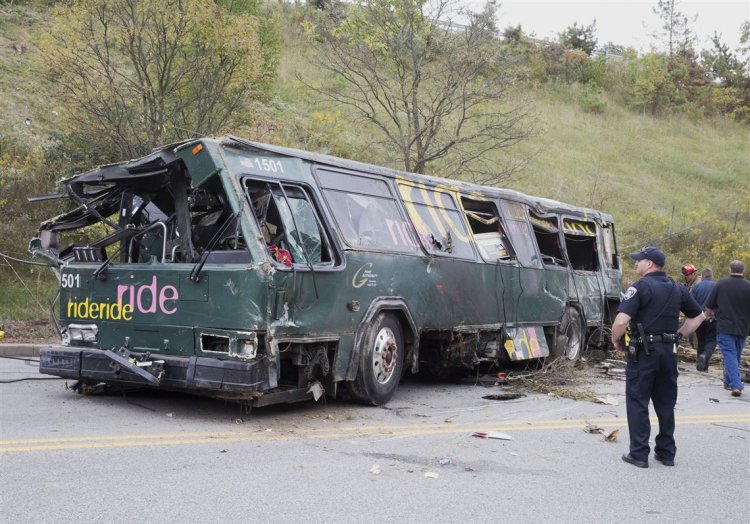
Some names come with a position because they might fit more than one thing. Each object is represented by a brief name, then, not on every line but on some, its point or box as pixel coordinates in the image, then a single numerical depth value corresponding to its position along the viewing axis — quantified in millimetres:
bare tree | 16156
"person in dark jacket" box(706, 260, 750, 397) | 10844
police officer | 6199
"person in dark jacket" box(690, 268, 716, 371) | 13047
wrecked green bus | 6828
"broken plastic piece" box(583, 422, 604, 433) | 7441
